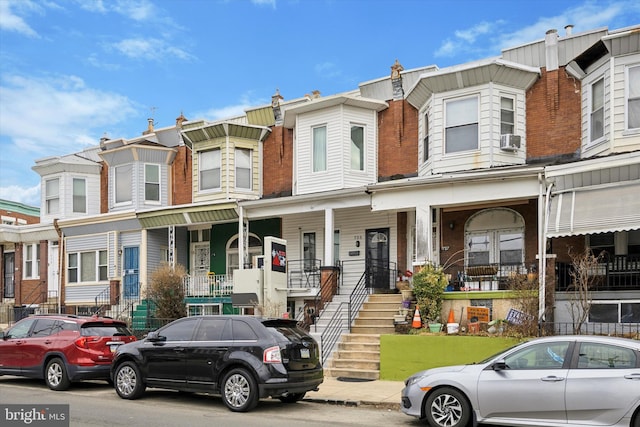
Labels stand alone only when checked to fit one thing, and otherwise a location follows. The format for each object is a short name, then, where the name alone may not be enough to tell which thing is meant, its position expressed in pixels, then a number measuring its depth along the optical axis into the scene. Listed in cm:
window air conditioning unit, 1792
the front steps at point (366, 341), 1485
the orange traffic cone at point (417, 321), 1533
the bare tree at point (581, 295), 1302
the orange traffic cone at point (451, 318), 1519
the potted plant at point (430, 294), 1544
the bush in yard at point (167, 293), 2133
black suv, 1069
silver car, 838
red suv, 1311
